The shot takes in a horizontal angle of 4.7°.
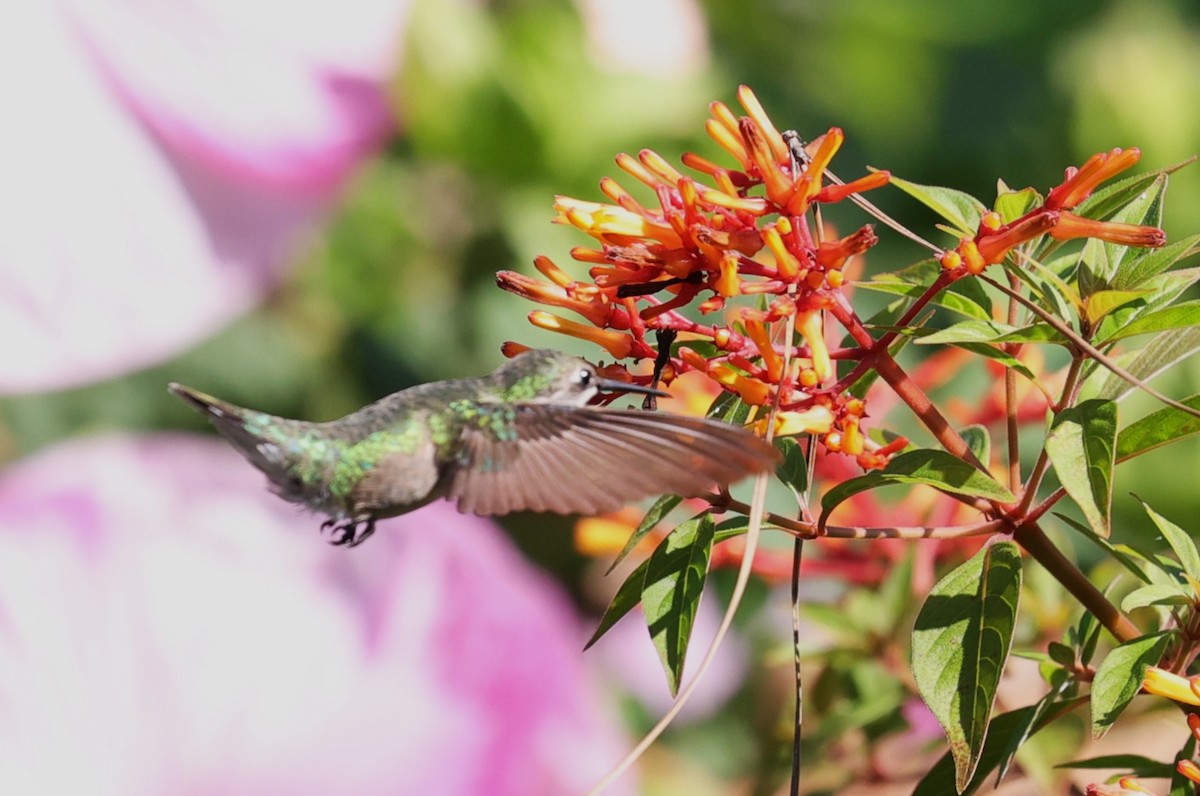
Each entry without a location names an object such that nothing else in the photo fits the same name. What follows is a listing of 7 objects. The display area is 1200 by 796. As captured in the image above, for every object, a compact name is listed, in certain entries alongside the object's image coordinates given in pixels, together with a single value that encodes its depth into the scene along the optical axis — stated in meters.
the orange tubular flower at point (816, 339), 2.25
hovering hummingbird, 2.25
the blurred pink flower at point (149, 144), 3.24
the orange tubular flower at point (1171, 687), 2.24
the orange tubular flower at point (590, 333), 2.27
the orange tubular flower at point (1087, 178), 2.24
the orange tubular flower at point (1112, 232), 2.24
